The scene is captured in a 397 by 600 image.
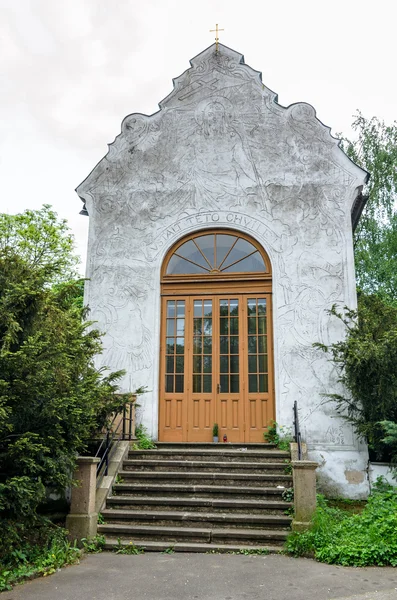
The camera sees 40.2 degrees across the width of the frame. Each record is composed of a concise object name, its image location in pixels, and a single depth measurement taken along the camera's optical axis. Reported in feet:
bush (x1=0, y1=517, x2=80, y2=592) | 18.63
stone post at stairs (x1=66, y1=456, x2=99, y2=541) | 23.43
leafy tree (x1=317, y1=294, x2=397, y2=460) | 28.27
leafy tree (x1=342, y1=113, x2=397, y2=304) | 64.69
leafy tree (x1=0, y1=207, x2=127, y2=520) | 19.01
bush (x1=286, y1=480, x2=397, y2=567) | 20.06
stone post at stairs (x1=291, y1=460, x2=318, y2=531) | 23.03
